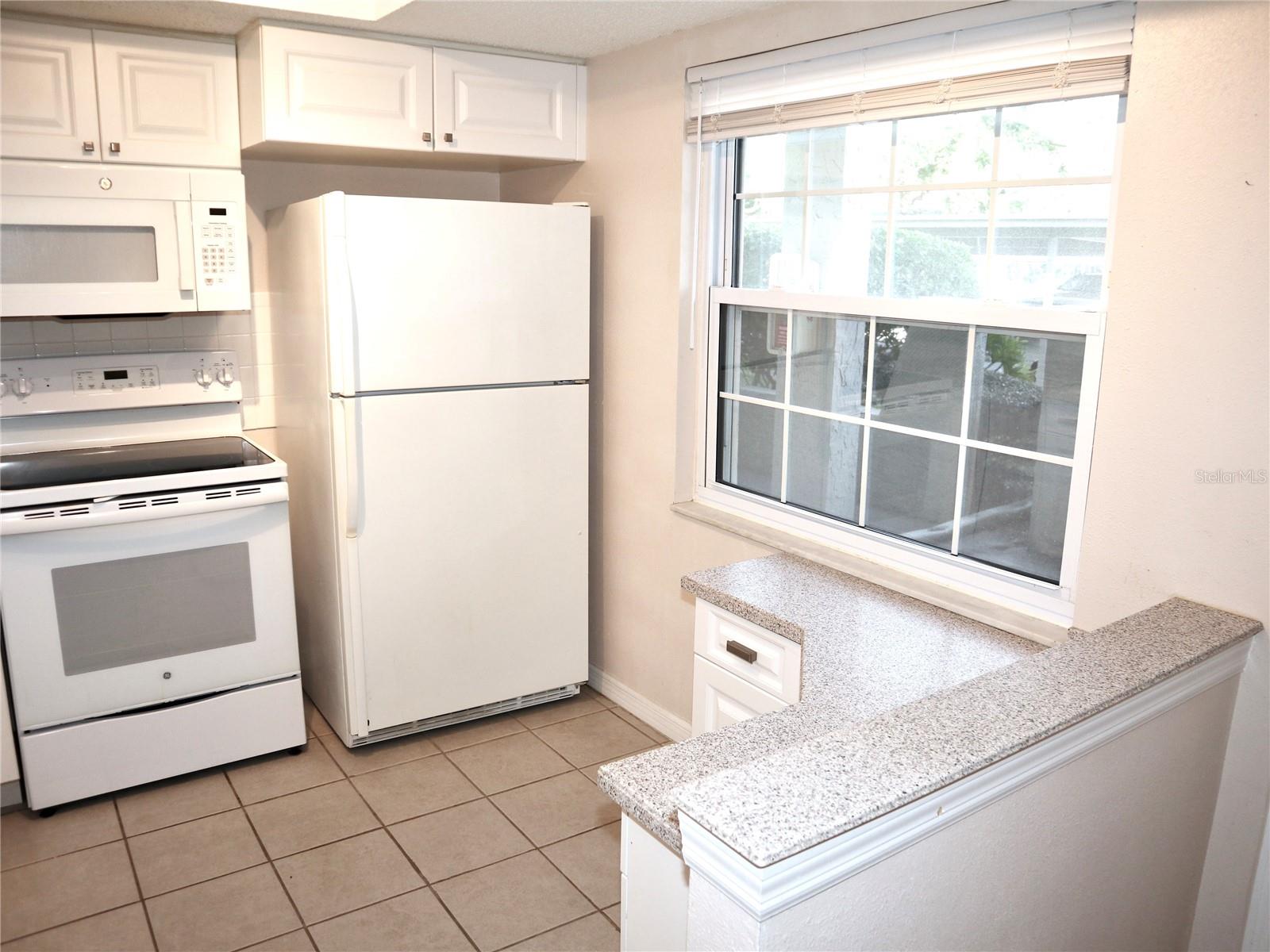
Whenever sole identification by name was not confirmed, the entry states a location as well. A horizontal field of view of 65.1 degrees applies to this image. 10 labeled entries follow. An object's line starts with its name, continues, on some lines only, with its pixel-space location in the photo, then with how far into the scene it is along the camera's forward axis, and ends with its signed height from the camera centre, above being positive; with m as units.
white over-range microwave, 2.62 +0.12
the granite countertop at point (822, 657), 1.50 -0.72
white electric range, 2.60 -0.83
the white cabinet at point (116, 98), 2.59 +0.50
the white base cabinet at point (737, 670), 2.22 -0.88
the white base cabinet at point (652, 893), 1.44 -0.89
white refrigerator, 2.77 -0.47
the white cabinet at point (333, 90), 2.67 +0.54
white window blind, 1.86 +0.48
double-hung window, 2.00 -0.05
